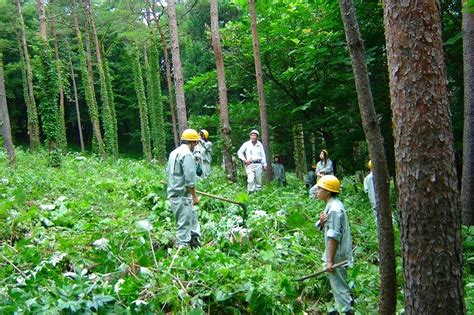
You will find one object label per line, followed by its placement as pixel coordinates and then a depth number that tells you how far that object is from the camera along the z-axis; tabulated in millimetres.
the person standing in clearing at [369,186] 9648
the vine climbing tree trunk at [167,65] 22709
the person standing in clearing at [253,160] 12732
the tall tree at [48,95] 17969
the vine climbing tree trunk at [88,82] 29594
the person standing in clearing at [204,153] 13781
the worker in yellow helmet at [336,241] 5531
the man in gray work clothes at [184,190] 7395
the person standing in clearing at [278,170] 17109
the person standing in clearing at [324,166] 14117
